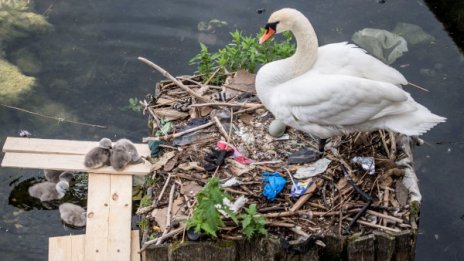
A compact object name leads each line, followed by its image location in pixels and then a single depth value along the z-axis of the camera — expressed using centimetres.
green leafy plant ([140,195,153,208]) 636
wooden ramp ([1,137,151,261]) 684
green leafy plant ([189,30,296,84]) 740
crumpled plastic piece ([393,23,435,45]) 927
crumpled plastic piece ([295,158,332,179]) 639
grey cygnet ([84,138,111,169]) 721
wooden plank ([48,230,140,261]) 688
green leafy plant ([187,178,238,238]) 561
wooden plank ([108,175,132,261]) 680
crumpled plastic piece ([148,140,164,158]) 677
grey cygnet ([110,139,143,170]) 720
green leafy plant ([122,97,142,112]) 799
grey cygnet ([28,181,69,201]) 754
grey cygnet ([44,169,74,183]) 771
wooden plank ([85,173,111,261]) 683
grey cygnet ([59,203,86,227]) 736
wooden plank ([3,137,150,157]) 758
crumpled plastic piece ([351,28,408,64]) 902
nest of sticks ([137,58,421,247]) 604
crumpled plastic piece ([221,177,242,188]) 629
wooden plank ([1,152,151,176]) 728
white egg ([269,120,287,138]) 671
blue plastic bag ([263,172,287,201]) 618
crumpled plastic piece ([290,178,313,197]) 623
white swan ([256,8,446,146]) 607
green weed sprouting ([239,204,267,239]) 575
